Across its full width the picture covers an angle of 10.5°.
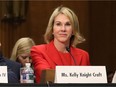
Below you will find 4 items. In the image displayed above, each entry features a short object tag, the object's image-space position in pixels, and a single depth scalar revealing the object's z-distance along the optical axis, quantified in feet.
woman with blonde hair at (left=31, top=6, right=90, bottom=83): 19.49
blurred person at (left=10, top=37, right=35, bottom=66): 25.31
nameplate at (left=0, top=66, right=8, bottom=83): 15.00
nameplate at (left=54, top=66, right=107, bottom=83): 15.42
